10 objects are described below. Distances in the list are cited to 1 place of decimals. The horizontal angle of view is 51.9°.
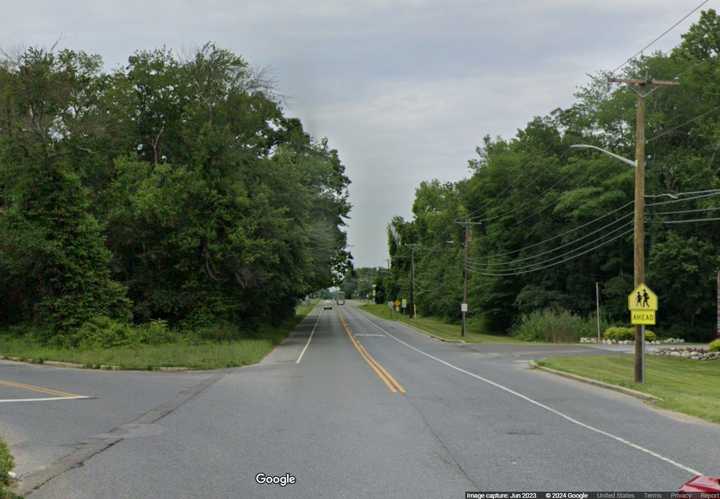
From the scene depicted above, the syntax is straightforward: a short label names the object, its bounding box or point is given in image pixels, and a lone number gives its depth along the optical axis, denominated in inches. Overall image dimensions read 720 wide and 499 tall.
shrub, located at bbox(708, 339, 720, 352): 1537.0
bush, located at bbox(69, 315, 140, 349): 1350.9
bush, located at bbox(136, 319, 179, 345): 1451.8
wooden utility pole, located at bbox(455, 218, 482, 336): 2298.0
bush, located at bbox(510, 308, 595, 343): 2220.7
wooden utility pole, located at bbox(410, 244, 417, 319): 4311.0
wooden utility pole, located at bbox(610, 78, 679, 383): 880.3
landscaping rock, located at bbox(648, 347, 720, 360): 1493.6
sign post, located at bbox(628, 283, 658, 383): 873.5
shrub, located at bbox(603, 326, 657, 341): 2089.1
